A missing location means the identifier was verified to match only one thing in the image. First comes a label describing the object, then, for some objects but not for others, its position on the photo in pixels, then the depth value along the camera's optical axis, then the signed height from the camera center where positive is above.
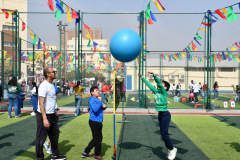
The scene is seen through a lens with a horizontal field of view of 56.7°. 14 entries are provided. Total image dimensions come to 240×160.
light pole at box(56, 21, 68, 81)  29.80 +6.80
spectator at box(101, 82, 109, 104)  15.17 -1.02
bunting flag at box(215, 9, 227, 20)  10.53 +3.00
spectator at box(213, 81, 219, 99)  20.25 -1.18
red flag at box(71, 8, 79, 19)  11.38 +3.11
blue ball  4.84 +0.67
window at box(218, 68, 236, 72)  31.72 +0.95
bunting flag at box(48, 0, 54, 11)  9.28 +2.96
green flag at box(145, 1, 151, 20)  11.16 +3.22
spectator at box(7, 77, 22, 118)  9.75 -0.76
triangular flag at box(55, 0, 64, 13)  9.68 +3.04
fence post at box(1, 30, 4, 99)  13.48 +1.86
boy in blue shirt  4.84 -1.00
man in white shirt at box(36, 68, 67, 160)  4.29 -0.81
